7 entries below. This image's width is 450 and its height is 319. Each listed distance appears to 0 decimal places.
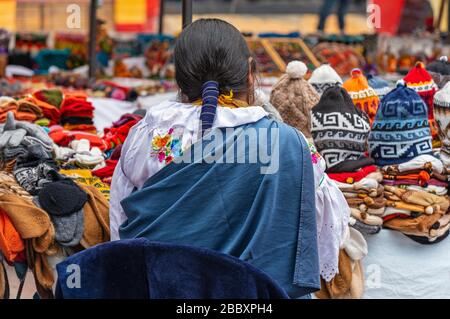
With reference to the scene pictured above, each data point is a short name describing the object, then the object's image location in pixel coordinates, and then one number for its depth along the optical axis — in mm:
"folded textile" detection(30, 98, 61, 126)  3805
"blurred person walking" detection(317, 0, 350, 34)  9570
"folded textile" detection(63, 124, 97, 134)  3875
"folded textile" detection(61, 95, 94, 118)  3914
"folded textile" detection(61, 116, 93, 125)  3910
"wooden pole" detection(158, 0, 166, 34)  7949
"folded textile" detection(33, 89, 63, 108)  3887
